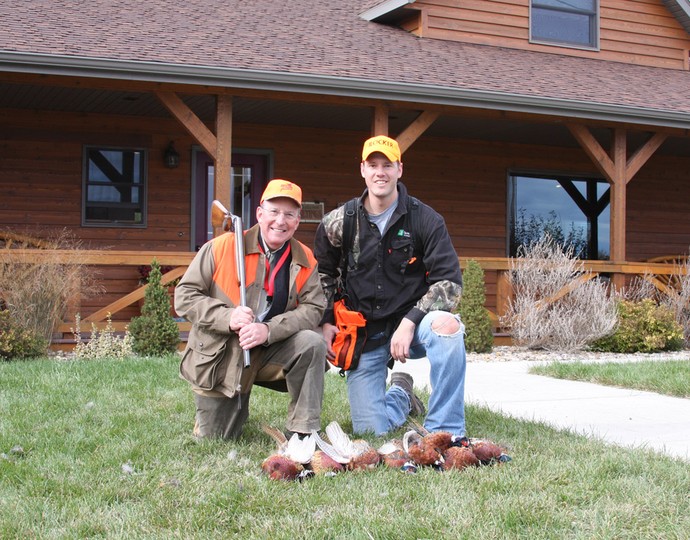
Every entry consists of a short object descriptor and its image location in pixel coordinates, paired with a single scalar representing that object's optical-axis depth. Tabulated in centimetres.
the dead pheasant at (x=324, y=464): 367
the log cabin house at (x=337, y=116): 944
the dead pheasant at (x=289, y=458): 354
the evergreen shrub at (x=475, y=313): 970
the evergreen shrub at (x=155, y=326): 832
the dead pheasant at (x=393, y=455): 375
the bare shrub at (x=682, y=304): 1085
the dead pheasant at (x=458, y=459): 372
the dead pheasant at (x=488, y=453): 381
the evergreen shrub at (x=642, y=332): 1018
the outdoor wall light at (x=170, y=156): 1193
